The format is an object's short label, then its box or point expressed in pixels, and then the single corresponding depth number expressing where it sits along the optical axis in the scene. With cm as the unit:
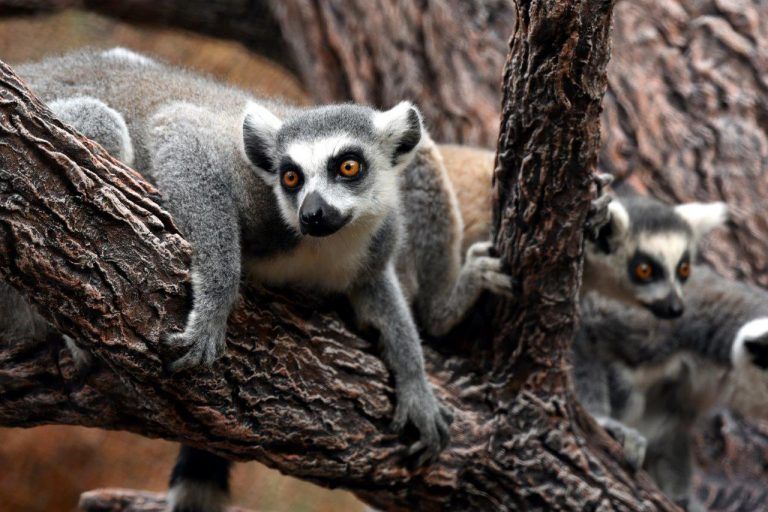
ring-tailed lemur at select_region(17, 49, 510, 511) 673
